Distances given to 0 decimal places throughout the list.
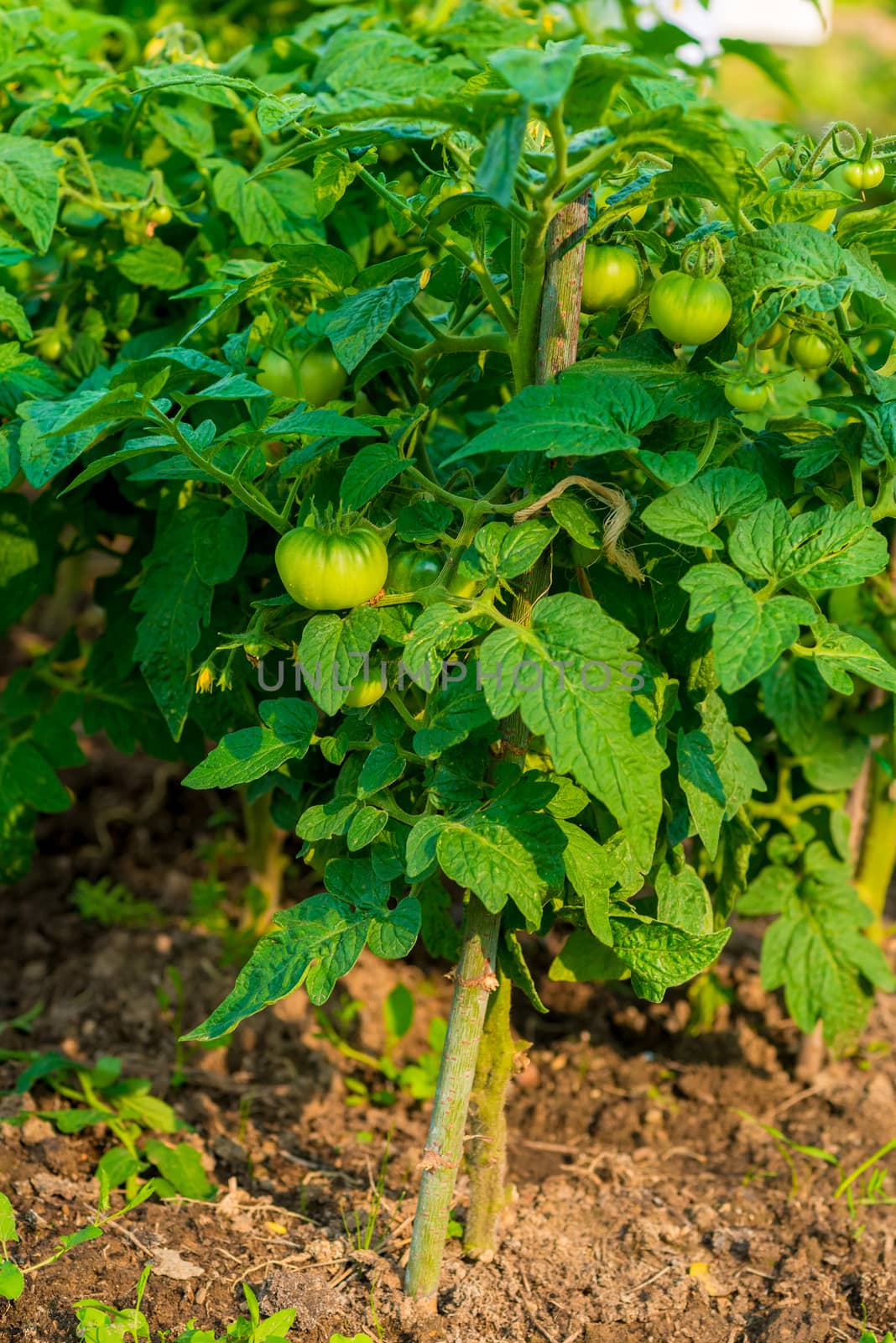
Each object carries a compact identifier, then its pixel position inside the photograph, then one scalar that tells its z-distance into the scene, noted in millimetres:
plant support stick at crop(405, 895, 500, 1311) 2583
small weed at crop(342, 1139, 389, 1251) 2710
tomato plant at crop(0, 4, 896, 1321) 2447
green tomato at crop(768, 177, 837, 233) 2531
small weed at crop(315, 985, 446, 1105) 2961
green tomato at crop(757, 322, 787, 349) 2550
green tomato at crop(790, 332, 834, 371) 2553
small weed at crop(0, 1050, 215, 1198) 2766
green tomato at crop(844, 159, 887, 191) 2509
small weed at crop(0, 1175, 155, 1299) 2573
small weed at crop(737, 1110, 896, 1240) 2828
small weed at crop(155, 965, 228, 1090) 2974
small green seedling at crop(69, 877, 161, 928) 3179
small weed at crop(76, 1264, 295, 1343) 2558
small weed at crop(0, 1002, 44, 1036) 2996
